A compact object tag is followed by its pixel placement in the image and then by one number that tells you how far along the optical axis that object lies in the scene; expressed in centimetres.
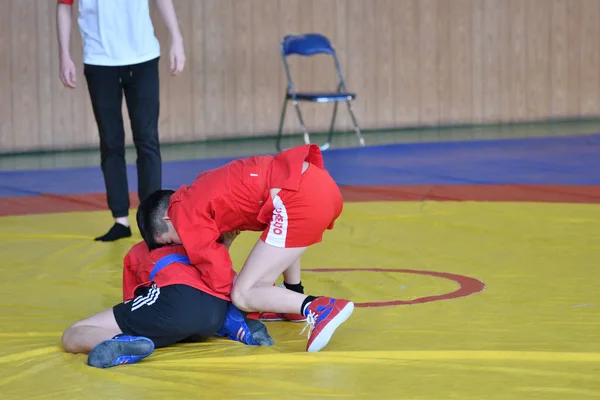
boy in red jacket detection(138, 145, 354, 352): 595
